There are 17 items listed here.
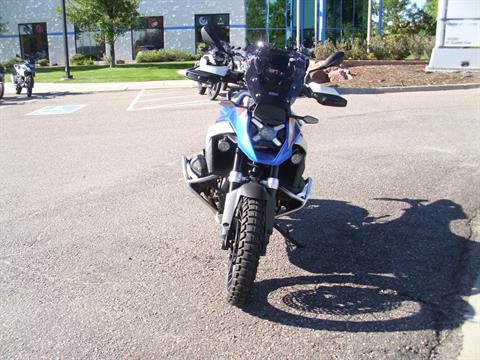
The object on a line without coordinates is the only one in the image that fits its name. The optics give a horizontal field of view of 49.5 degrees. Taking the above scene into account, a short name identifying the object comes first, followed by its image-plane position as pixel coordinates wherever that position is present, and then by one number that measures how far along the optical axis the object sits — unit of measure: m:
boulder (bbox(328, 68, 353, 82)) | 16.55
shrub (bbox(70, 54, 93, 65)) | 38.94
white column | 17.78
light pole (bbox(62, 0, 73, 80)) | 23.29
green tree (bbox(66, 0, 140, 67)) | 30.02
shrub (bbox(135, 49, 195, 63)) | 37.31
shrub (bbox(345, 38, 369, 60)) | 19.94
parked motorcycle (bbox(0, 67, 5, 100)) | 16.10
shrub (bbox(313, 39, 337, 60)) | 20.02
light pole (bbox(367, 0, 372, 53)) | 26.40
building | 39.06
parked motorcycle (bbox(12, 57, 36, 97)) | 17.62
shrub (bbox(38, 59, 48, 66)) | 40.16
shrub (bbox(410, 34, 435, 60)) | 22.17
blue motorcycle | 3.35
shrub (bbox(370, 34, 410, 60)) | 20.62
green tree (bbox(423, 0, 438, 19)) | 56.03
